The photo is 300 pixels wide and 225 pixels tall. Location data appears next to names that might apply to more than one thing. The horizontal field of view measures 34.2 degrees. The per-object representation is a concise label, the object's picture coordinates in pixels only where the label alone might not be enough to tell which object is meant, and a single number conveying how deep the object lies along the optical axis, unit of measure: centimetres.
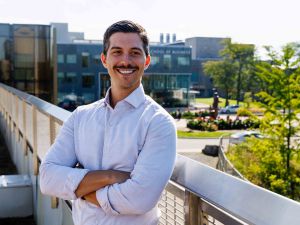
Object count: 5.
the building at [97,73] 6309
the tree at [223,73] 7806
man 218
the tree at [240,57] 7681
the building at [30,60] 3100
